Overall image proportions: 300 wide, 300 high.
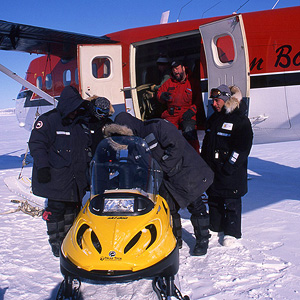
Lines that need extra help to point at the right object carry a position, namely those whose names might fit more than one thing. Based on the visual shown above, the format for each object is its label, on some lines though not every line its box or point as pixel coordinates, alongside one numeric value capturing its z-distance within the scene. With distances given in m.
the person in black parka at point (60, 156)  3.55
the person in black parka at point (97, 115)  3.59
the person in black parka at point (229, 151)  3.75
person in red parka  5.14
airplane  4.77
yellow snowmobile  2.36
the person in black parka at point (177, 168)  3.24
